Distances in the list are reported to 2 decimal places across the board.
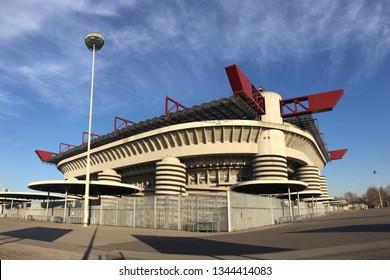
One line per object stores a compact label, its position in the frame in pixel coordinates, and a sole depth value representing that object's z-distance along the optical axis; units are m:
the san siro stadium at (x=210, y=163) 32.34
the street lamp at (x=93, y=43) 37.94
